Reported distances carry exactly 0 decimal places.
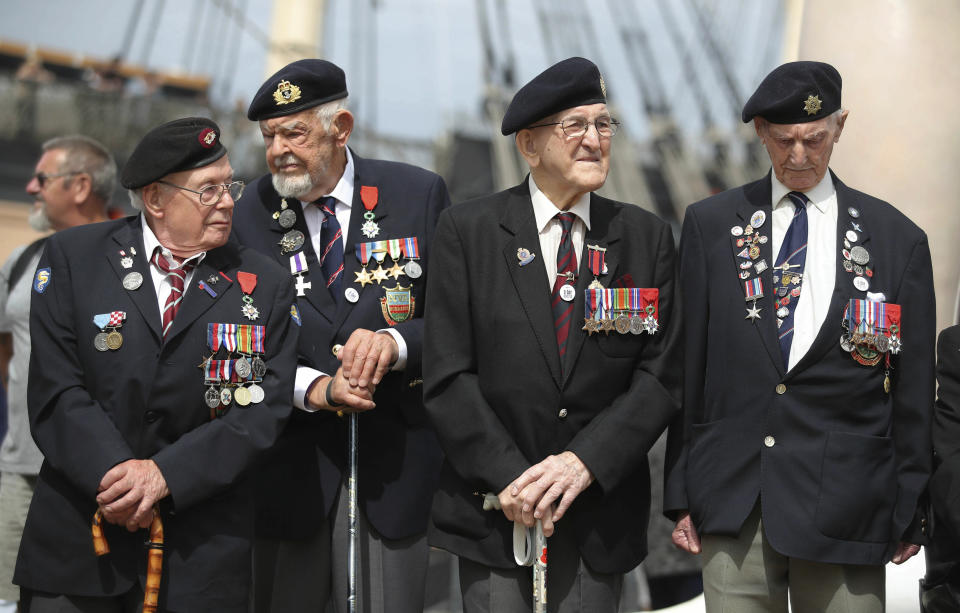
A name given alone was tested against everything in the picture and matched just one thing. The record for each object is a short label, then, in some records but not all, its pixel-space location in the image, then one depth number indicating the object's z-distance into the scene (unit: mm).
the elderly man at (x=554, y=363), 6172
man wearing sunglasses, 9211
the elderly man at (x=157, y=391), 6223
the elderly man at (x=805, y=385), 6254
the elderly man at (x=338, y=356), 7223
